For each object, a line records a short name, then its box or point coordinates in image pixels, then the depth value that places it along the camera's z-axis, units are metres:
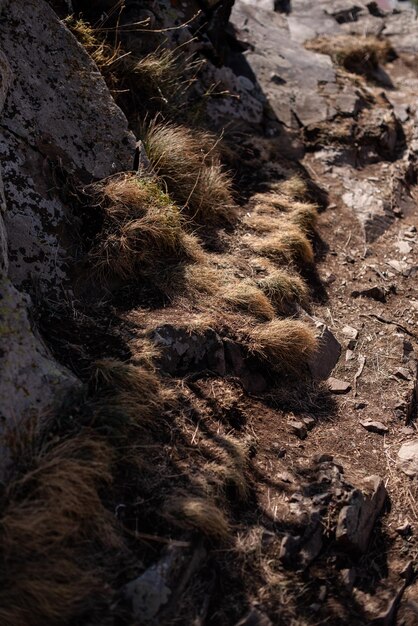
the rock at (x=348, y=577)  3.48
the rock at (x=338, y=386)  4.70
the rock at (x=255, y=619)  3.15
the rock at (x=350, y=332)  5.18
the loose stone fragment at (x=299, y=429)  4.25
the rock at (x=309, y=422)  4.34
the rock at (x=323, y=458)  4.02
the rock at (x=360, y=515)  3.61
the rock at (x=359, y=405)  4.60
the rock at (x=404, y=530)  3.84
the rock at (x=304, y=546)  3.47
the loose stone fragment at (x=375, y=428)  4.46
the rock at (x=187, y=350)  4.11
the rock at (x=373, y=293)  5.68
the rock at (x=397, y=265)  6.01
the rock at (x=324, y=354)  4.75
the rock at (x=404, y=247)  6.22
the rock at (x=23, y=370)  3.35
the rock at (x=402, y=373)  4.84
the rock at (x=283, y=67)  7.47
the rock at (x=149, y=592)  3.02
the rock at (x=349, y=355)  4.97
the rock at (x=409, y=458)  4.20
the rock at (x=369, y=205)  6.38
